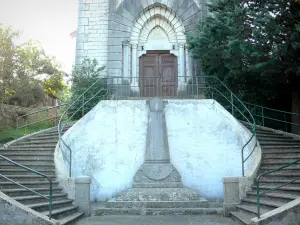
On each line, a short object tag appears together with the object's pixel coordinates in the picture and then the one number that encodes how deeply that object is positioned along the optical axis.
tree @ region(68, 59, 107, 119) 15.51
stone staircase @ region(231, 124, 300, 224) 7.77
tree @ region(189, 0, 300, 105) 10.20
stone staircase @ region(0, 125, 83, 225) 7.64
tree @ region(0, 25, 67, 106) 17.19
